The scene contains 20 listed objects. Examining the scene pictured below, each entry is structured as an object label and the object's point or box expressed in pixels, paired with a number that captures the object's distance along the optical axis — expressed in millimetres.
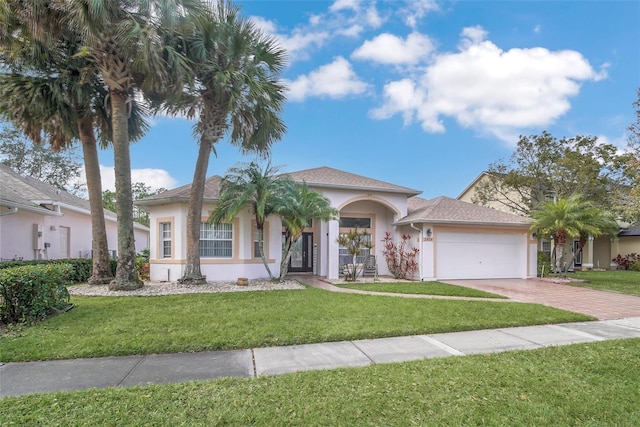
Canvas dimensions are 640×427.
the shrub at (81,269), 13172
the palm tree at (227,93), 11008
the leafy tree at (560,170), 19000
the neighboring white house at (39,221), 12508
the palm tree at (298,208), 12445
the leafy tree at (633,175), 13906
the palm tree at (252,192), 12228
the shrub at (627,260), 22716
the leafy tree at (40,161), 24844
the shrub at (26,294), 6402
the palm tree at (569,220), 14484
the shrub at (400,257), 14900
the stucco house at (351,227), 13539
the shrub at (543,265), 16845
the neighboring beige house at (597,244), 23453
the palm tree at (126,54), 9141
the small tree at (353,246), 13953
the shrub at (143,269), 14812
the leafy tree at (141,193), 37094
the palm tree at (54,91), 9117
